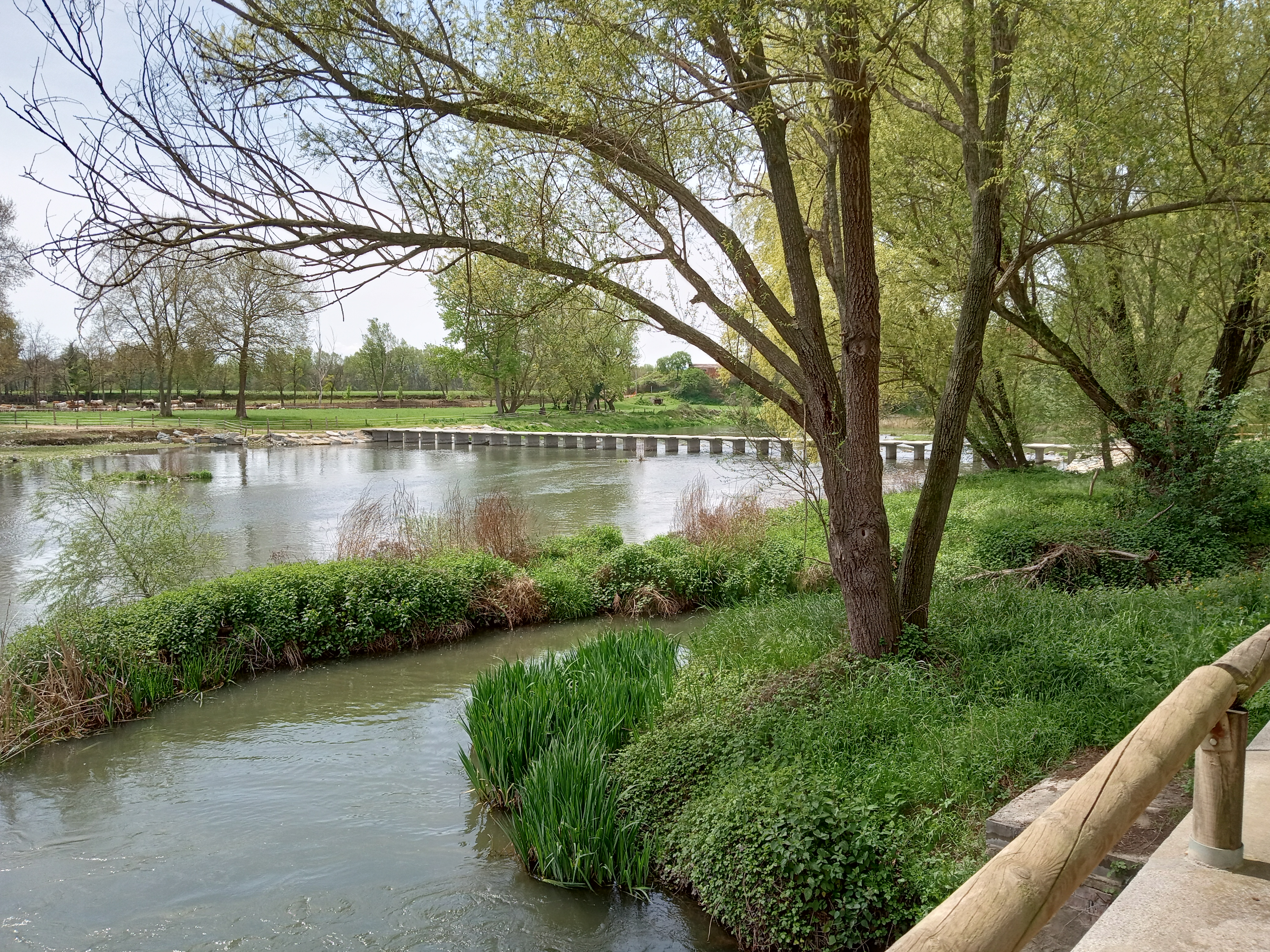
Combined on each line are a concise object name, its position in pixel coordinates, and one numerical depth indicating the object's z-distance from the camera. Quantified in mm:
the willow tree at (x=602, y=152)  5266
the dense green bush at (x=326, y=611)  7574
